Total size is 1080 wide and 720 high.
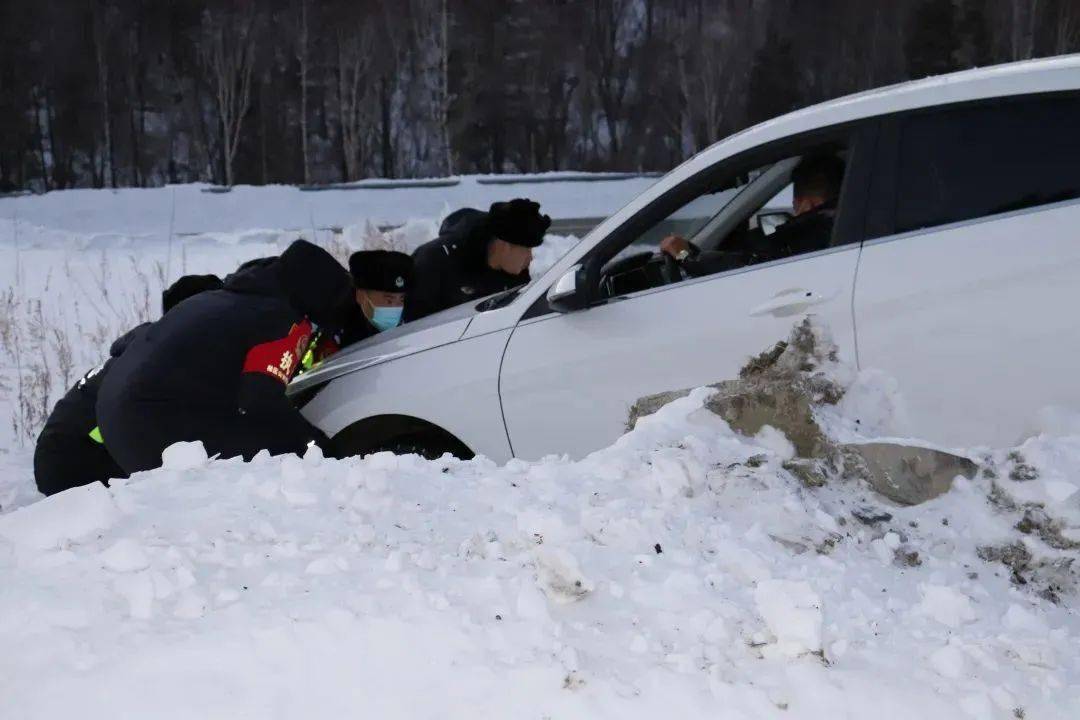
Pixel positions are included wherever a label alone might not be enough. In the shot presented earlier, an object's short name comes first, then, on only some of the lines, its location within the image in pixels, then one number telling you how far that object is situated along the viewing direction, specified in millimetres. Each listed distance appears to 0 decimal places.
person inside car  3422
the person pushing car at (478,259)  5352
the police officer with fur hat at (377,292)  4754
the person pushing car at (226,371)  3939
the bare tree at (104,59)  28438
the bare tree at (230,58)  27969
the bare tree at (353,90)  27906
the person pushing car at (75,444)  4246
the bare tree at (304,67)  27594
